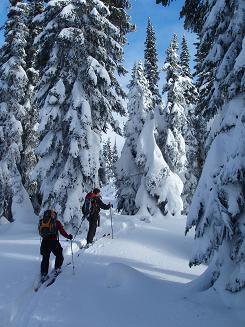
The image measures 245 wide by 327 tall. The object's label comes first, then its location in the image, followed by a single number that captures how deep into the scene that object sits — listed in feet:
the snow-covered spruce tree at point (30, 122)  87.97
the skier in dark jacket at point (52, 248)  38.55
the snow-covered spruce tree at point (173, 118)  88.22
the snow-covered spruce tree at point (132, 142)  89.15
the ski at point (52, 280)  36.44
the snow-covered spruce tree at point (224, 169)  25.90
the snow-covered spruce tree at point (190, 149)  117.57
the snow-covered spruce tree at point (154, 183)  79.87
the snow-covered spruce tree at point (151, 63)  104.12
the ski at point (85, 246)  50.36
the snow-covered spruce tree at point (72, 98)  62.49
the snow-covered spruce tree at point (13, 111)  83.30
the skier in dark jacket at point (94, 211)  51.37
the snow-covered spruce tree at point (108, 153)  437.58
